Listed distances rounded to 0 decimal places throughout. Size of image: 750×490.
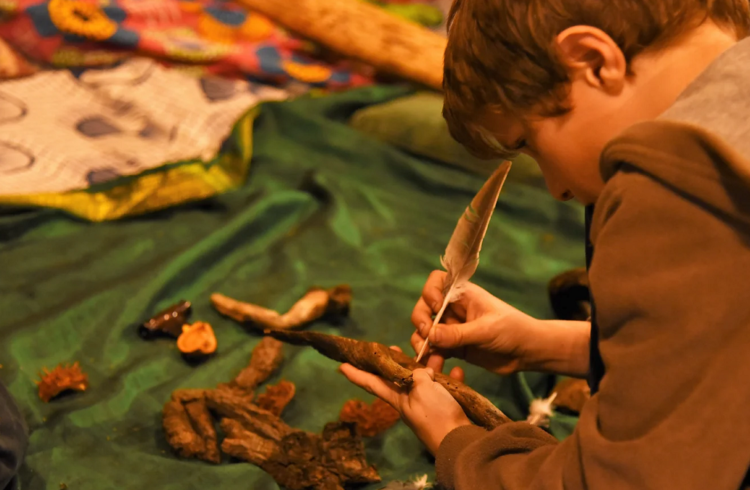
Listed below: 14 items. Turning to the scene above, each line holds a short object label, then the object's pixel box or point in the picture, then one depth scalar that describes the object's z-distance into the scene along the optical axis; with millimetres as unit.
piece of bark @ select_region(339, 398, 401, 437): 1150
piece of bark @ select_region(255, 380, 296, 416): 1179
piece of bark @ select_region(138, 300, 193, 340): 1339
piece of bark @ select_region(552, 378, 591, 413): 1187
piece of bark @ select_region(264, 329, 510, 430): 886
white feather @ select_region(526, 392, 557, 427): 1171
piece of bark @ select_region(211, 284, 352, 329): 1368
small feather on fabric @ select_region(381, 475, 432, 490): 1003
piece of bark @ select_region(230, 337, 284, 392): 1236
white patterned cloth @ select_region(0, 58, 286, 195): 1771
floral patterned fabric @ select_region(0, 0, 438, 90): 2264
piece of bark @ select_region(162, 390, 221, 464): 1080
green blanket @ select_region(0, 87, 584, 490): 1123
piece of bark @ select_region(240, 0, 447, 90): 2295
